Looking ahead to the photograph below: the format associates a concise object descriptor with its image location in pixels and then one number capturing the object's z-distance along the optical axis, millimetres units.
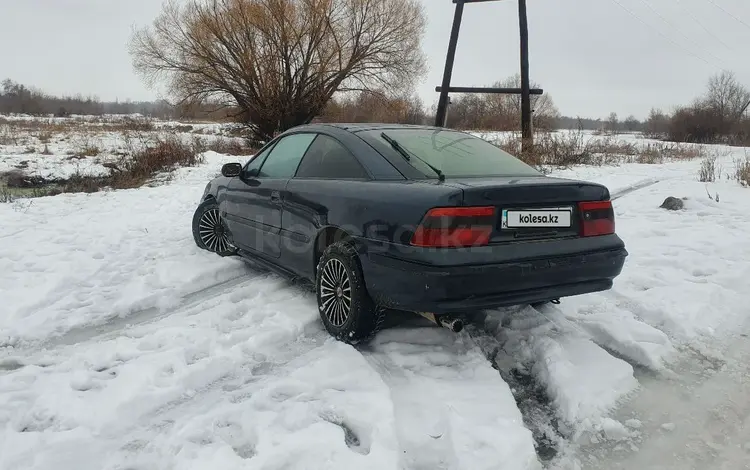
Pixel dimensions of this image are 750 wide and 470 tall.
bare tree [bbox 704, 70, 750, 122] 51688
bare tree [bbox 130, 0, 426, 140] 22719
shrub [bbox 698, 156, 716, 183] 11023
